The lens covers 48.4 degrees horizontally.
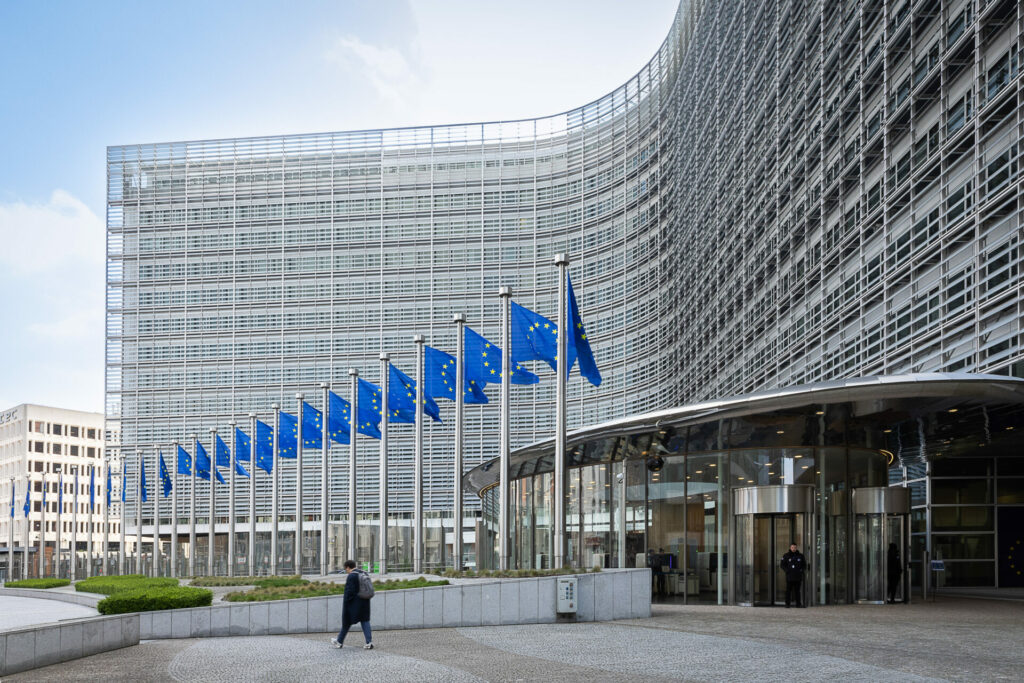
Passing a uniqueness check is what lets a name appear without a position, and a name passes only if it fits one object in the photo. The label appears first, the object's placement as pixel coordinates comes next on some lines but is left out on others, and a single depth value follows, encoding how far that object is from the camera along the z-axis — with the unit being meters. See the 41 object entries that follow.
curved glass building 29.69
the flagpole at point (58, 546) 74.75
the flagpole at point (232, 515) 59.22
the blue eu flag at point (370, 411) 42.38
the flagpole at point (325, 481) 47.41
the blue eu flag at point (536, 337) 29.06
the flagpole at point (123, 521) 69.44
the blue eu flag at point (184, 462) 63.00
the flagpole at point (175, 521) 65.88
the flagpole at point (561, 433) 25.53
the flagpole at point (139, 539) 65.69
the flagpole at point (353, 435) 43.84
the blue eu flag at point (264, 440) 53.48
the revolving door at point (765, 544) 26.16
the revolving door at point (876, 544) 27.31
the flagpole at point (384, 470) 40.44
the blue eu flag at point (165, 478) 64.27
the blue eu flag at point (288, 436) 50.72
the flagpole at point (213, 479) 59.59
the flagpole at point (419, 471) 37.22
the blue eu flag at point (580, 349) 27.59
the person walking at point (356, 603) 18.33
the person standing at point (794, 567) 25.20
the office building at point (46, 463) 127.25
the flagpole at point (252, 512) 55.25
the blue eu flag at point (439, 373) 35.28
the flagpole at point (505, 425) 28.63
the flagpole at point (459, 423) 33.44
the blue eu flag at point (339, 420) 46.47
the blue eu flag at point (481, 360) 32.09
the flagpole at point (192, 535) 67.38
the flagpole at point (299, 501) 50.81
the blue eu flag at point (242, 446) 57.53
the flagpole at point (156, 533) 63.47
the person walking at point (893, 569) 27.77
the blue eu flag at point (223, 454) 60.25
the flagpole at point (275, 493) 51.81
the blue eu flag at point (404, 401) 38.22
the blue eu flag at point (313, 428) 49.22
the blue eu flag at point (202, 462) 59.56
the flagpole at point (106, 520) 72.94
